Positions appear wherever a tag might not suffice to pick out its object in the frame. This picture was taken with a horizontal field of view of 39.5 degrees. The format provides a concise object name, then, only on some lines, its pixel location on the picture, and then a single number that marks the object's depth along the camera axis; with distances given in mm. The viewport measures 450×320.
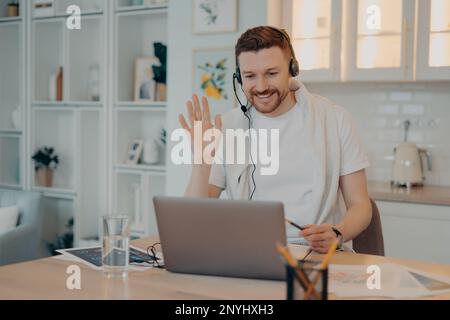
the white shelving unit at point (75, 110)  4277
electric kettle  3334
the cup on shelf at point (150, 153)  4207
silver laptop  1323
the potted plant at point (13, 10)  4650
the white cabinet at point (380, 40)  3205
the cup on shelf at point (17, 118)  4632
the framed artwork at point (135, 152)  4230
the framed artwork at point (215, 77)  3518
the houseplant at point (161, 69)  4082
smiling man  2004
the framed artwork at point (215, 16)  3496
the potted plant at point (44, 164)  4516
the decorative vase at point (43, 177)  4562
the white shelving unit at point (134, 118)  4121
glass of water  1489
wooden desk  1297
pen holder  1056
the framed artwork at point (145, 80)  4164
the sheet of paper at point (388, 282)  1309
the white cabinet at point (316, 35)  3365
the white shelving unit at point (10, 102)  4703
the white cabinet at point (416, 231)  2988
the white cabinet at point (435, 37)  3156
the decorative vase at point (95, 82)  4414
